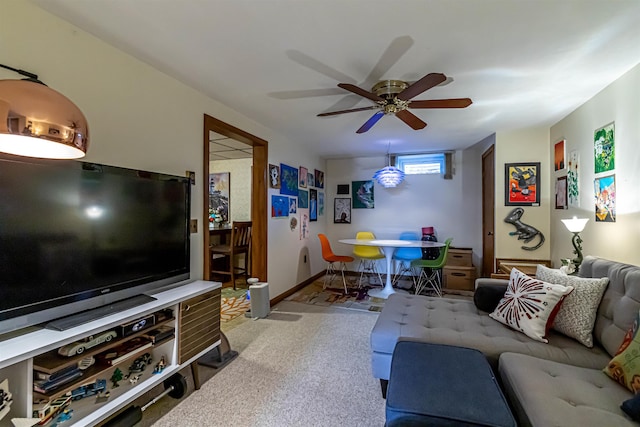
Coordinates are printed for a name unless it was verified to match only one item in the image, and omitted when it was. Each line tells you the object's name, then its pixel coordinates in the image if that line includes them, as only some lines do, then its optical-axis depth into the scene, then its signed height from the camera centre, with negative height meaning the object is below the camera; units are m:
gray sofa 1.14 -0.75
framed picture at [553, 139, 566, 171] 3.21 +0.70
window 5.16 +0.96
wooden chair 4.57 -0.54
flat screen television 1.23 -0.11
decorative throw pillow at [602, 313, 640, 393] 1.24 -0.66
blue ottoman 1.12 -0.76
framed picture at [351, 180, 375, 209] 5.56 +0.42
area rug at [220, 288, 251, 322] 3.42 -1.17
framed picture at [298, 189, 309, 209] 4.62 +0.27
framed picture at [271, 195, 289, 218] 3.84 +0.13
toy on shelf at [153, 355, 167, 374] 1.75 -0.93
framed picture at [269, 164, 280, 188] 3.78 +0.53
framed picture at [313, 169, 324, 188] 5.35 +0.72
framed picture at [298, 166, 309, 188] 4.64 +0.65
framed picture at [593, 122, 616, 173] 2.35 +0.59
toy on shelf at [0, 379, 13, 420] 1.09 -0.71
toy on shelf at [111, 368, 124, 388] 1.60 -0.91
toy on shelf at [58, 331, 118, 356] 1.31 -0.61
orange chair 4.54 -0.64
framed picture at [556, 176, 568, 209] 3.16 +0.28
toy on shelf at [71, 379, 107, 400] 1.40 -0.88
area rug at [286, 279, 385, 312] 3.78 -1.16
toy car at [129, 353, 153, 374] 1.70 -0.89
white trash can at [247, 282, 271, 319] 3.25 -0.97
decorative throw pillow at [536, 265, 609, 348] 1.69 -0.56
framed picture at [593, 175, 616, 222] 2.35 +0.17
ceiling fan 2.08 +0.91
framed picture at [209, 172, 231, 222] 5.78 +0.40
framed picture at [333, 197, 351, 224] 5.72 +0.11
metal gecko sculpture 3.63 -0.17
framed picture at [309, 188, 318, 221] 5.07 +0.21
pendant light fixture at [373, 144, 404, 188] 4.39 +0.61
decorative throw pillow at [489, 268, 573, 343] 1.78 -0.58
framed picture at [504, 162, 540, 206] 3.65 +0.42
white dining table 4.00 -0.42
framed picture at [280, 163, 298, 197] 4.06 +0.52
